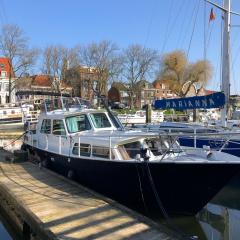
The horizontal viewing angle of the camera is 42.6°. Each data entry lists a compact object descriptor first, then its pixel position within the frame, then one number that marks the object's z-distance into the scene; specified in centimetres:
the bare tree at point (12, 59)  4812
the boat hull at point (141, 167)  781
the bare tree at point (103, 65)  5717
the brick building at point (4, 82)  6320
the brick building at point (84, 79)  5536
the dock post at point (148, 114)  2420
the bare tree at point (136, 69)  5944
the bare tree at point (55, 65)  5493
